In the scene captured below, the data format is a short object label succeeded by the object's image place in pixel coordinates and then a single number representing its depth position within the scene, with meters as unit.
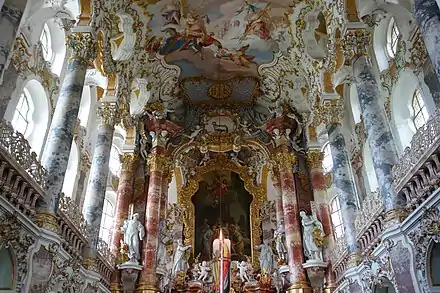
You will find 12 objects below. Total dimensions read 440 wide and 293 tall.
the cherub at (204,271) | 19.39
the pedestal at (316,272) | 17.48
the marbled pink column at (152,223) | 17.86
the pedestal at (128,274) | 17.41
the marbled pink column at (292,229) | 18.02
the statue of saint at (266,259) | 19.41
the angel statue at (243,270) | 19.44
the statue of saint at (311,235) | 17.83
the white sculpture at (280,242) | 19.16
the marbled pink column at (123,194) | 18.45
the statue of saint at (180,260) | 19.42
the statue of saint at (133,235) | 17.81
